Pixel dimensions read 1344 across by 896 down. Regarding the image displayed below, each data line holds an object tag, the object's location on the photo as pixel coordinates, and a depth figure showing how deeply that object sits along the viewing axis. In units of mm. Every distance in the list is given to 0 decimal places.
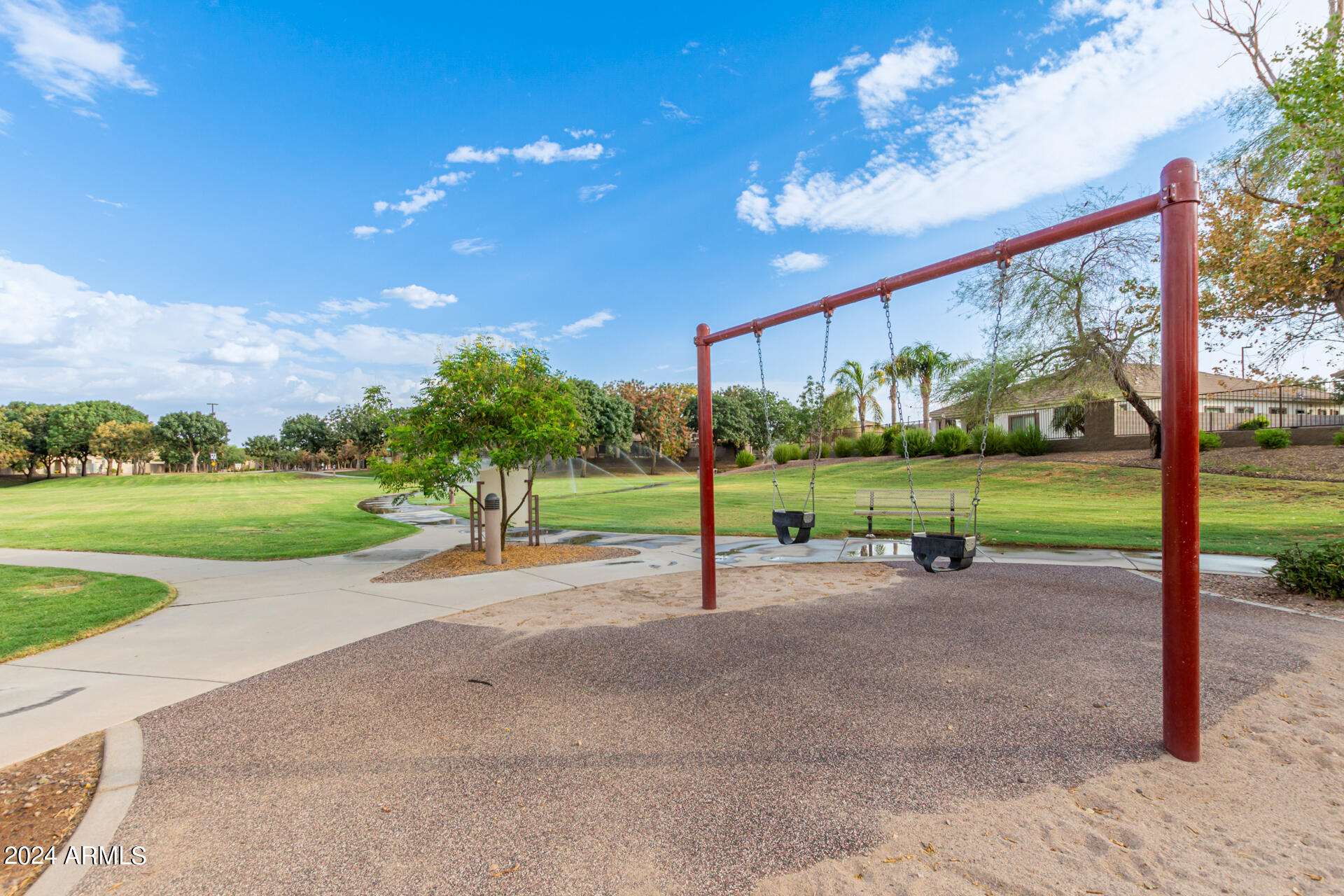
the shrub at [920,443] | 32125
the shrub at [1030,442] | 27859
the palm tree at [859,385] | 42250
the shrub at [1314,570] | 6234
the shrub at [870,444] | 34625
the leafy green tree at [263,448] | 78438
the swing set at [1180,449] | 3244
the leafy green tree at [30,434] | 56062
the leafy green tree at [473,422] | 9133
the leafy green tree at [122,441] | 55562
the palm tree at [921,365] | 41312
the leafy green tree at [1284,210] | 7352
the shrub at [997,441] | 28781
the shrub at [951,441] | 30297
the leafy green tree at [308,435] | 76562
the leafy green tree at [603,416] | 44656
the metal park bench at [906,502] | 8797
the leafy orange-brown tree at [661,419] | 49094
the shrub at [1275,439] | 20406
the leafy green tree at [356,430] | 60500
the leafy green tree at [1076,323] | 21781
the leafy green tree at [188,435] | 57531
